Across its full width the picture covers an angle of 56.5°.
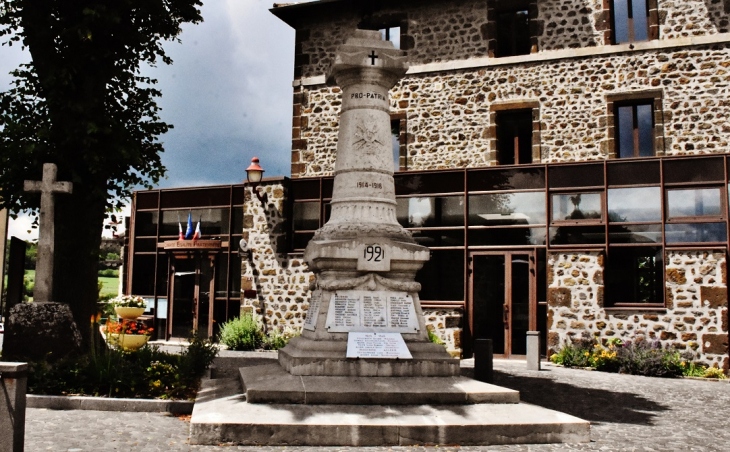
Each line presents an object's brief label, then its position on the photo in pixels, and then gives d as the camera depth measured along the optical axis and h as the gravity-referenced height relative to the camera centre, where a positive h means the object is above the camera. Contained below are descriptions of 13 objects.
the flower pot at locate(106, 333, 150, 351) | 10.99 -0.87
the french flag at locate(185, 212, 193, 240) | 18.39 +1.55
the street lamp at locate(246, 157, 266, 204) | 16.69 +2.78
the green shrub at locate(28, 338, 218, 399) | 8.10 -1.11
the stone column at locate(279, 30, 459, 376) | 7.84 +0.44
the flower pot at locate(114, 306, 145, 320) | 11.93 -0.45
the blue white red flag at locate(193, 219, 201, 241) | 18.23 +1.43
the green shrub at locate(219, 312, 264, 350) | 15.88 -1.07
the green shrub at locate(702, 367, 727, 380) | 12.47 -1.43
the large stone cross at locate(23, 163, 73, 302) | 9.13 +0.82
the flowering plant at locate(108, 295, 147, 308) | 12.09 -0.28
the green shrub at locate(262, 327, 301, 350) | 15.84 -1.14
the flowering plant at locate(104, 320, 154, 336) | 11.03 -0.69
